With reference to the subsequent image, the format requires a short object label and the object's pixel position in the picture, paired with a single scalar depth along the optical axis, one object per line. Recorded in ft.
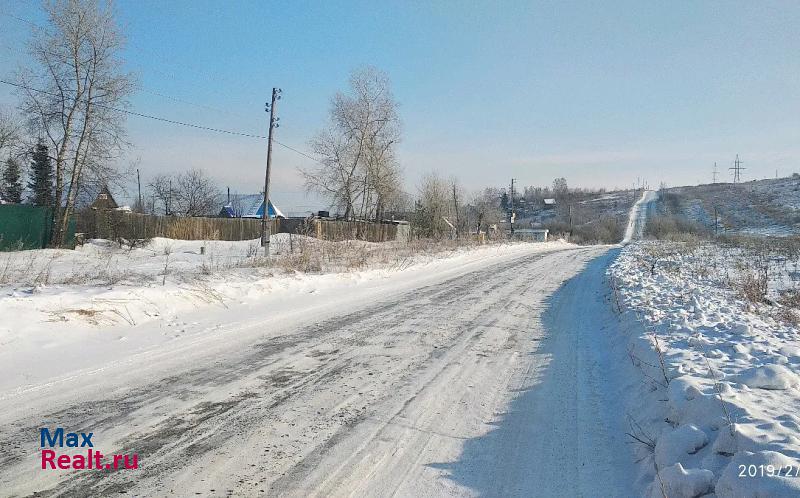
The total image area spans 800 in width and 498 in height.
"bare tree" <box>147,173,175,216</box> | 283.79
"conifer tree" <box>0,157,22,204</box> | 155.22
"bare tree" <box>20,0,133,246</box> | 84.17
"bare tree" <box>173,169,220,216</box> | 282.56
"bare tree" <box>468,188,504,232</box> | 235.79
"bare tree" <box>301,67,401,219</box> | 154.20
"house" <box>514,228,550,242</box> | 207.76
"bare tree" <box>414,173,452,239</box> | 141.49
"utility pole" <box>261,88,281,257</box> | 76.74
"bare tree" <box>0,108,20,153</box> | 127.14
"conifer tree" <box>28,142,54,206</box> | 87.76
